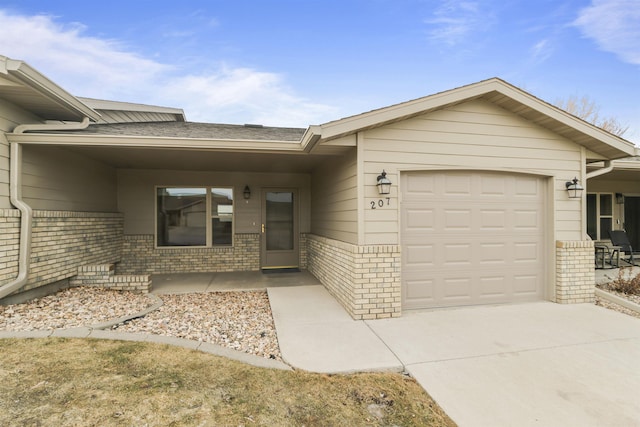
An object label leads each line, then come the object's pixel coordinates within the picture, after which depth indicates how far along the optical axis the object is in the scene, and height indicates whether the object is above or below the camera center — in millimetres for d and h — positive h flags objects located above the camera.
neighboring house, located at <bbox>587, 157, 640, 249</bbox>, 9344 +370
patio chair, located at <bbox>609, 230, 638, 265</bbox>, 8305 -596
